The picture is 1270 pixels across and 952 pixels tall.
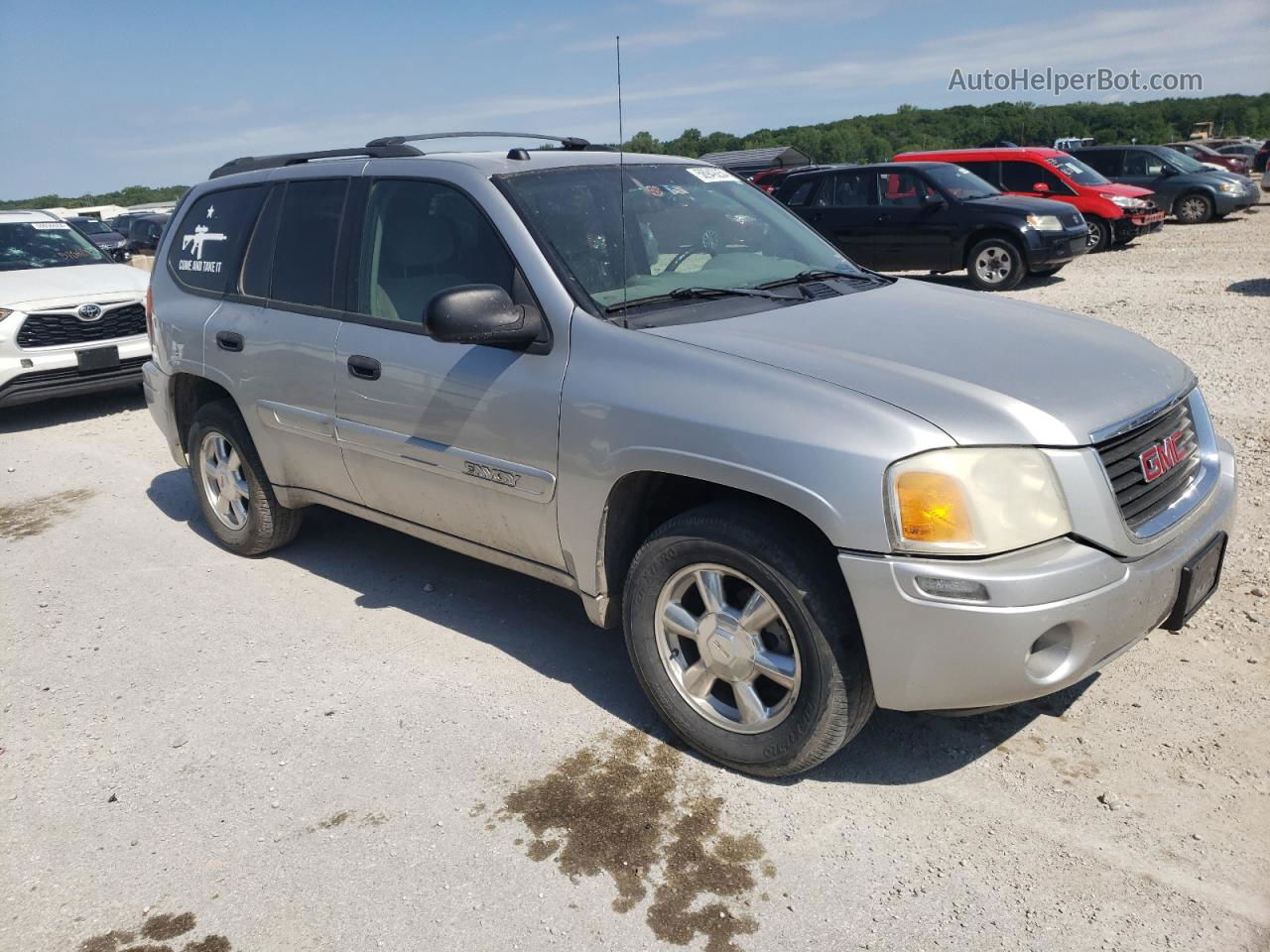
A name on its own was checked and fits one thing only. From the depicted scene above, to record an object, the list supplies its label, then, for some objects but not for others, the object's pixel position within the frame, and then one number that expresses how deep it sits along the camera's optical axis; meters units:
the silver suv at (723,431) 2.87
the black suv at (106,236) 13.29
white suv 8.84
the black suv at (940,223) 13.84
